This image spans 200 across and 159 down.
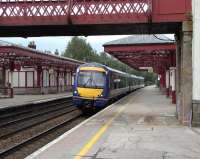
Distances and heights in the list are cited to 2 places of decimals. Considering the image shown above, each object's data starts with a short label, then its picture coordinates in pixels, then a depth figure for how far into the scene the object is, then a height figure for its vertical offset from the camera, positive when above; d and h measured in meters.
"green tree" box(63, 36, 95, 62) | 148.25 +10.39
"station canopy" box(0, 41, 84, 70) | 44.03 +2.60
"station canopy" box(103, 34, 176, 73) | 39.00 +2.87
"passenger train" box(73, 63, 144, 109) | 27.02 -0.15
